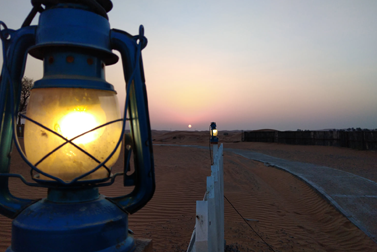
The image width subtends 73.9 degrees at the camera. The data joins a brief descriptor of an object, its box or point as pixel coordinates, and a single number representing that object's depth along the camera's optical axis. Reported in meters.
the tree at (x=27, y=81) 17.96
